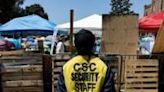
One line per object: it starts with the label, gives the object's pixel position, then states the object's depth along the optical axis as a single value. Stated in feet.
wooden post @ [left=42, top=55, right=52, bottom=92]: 13.54
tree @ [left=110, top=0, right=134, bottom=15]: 141.31
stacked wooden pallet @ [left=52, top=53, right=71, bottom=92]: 13.01
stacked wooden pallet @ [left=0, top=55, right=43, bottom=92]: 13.33
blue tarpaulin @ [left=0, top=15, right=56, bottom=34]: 26.70
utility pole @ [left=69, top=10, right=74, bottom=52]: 17.82
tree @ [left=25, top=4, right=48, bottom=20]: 105.34
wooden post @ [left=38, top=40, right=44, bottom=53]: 21.94
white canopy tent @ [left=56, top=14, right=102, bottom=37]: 22.71
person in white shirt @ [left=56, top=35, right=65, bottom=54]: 22.29
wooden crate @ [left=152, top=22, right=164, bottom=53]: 14.77
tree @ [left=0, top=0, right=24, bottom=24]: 73.26
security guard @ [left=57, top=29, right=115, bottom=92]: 6.55
